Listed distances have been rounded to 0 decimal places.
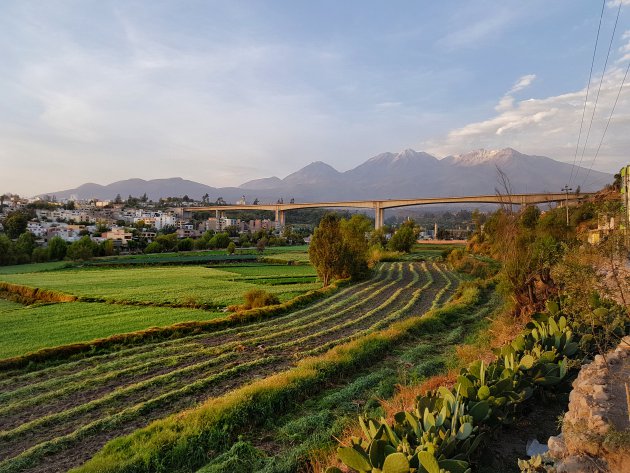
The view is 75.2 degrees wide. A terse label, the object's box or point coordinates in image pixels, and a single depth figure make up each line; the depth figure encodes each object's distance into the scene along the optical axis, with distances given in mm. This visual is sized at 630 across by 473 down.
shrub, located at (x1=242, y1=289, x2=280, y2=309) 23344
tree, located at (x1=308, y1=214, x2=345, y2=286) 32656
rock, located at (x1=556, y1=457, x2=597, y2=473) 4516
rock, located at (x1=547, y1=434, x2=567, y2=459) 4957
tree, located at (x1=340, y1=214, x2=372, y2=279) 33562
